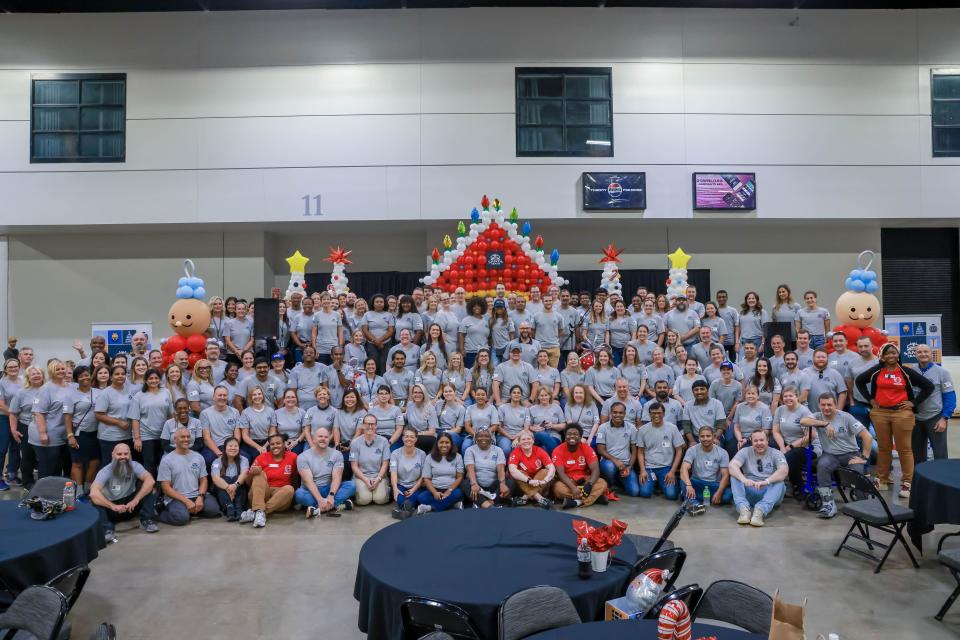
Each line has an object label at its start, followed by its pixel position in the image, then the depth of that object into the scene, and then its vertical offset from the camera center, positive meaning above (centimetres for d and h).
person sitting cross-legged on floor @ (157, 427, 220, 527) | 722 -161
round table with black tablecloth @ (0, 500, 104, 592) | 411 -131
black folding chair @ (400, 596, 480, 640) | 329 -138
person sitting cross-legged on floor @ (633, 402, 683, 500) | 799 -139
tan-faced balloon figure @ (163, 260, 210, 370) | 977 +16
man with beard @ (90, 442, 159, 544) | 694 -161
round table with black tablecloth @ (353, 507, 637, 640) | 359 -133
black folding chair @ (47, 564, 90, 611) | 396 -145
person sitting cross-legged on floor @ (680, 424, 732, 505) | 762 -155
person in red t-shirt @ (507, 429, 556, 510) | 759 -153
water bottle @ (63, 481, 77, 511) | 496 -116
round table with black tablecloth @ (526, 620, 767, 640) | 295 -131
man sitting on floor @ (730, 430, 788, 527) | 716 -157
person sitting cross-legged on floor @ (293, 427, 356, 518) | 752 -163
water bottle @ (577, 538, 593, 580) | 378 -125
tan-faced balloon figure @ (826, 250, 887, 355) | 999 +31
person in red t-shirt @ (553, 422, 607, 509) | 768 -159
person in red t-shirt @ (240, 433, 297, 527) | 739 -160
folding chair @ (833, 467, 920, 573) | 563 -151
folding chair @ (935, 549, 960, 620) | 455 -155
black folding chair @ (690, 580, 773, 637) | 324 -133
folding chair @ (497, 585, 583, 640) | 317 -131
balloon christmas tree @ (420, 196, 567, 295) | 1156 +119
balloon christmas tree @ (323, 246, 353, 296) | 1179 +102
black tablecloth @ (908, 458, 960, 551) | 535 -131
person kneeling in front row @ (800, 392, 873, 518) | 752 -121
